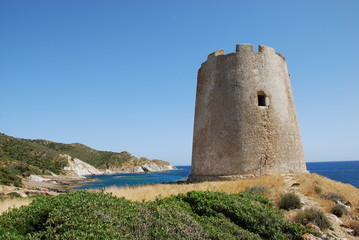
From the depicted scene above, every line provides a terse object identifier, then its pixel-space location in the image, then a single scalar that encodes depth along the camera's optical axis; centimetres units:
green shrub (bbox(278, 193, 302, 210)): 787
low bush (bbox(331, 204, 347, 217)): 786
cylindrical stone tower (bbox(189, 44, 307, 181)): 1166
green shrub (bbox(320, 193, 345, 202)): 888
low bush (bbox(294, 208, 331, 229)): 673
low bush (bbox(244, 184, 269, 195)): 873
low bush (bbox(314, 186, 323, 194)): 940
